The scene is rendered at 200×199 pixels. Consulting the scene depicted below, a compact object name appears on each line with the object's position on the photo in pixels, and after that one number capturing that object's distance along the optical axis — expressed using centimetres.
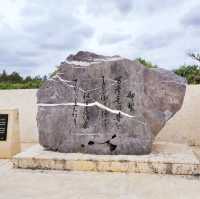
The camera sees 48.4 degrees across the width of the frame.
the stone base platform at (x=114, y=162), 291
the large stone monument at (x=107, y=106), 322
